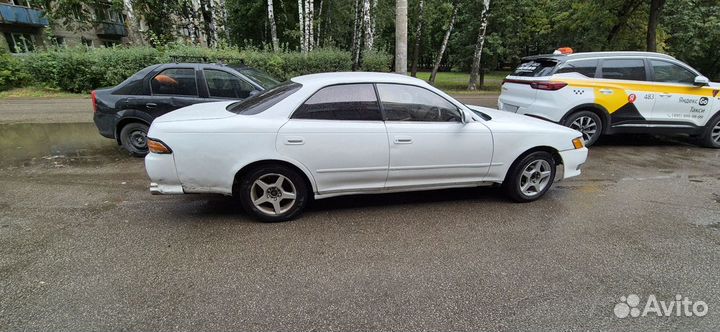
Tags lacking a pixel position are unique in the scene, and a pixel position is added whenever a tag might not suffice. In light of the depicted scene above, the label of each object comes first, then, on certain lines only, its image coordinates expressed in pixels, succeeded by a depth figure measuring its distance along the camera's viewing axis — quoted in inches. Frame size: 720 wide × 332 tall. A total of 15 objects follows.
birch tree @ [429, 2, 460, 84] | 768.9
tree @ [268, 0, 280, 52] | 718.6
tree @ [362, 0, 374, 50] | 599.7
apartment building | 911.7
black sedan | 236.7
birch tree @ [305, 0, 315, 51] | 676.7
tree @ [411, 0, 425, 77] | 860.6
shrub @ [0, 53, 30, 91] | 537.6
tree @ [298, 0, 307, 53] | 700.6
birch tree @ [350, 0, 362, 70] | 702.5
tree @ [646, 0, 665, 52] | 574.9
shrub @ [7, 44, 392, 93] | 510.0
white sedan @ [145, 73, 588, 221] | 138.9
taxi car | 258.5
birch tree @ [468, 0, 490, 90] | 700.0
